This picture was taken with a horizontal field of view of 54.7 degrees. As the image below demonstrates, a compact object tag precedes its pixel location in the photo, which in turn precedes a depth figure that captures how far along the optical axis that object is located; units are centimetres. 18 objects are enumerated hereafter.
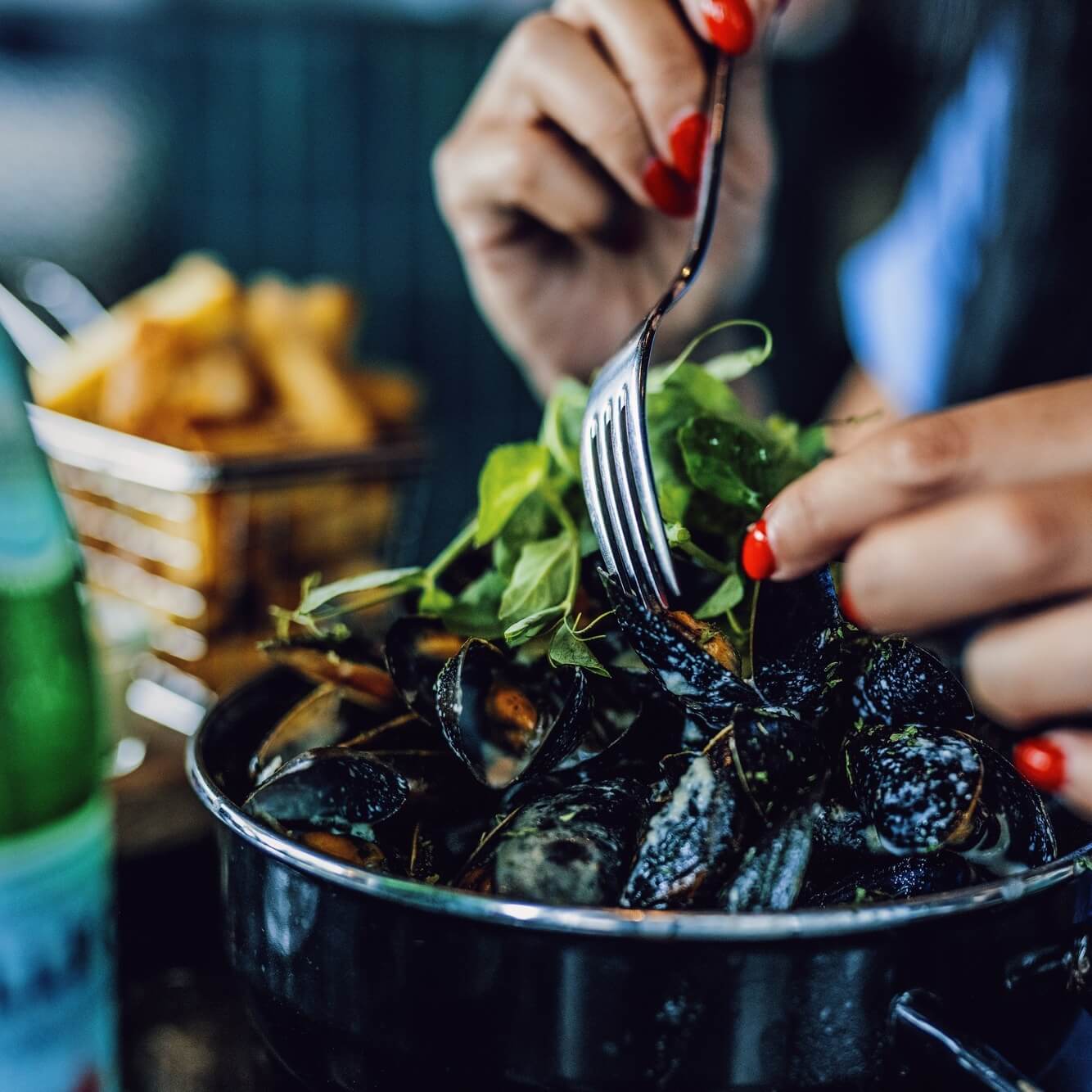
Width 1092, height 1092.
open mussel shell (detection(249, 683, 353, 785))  45
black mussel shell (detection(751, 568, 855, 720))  41
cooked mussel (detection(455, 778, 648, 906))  36
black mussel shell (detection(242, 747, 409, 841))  39
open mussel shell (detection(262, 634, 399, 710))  47
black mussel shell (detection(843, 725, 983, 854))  36
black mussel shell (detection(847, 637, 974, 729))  41
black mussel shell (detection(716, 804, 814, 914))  36
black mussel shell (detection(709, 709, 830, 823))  37
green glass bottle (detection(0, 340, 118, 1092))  34
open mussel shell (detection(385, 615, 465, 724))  45
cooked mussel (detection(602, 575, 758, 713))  39
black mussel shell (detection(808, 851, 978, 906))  37
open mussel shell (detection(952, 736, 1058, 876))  38
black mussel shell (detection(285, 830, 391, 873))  39
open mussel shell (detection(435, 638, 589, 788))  40
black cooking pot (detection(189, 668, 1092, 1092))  32
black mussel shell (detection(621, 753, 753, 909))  36
